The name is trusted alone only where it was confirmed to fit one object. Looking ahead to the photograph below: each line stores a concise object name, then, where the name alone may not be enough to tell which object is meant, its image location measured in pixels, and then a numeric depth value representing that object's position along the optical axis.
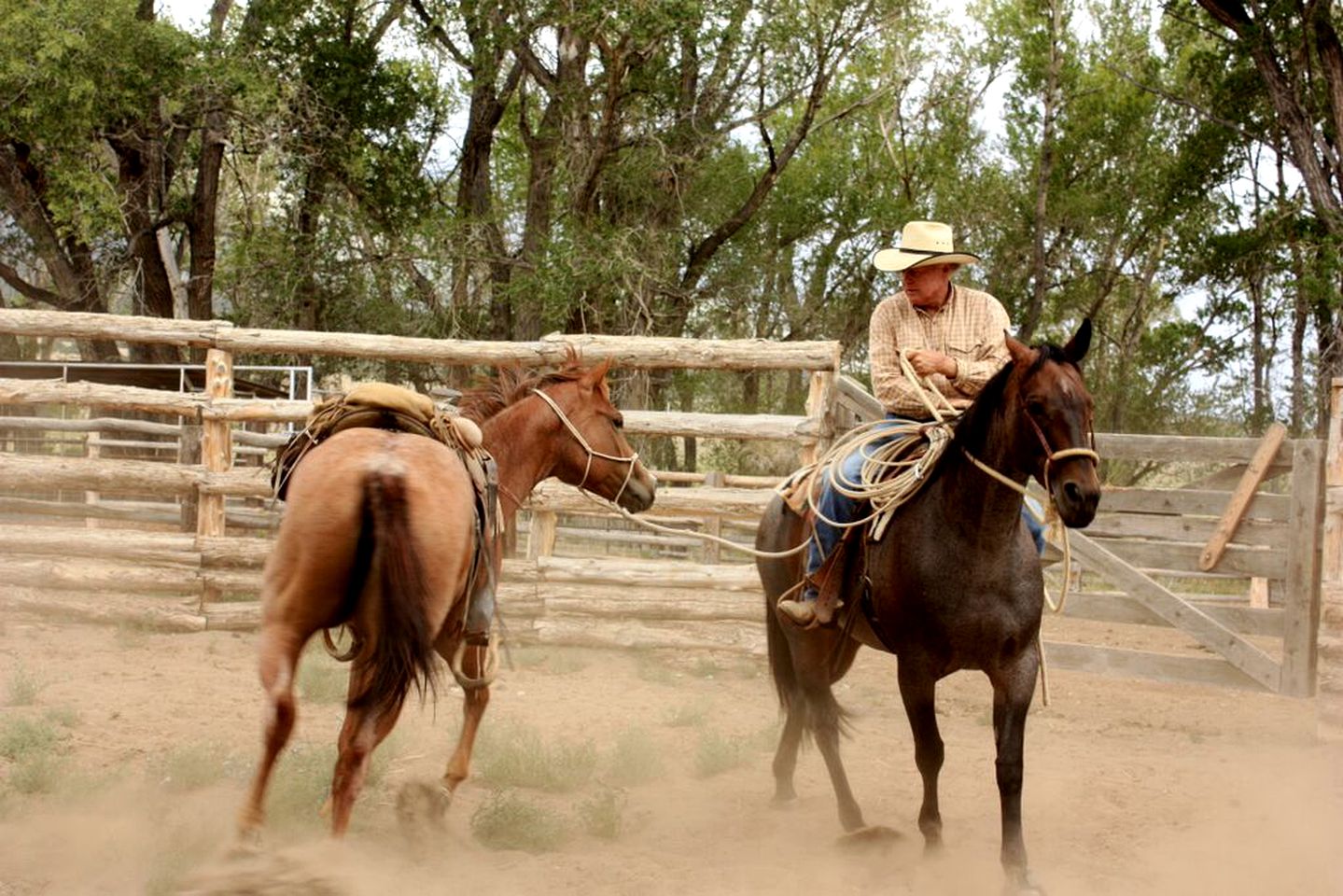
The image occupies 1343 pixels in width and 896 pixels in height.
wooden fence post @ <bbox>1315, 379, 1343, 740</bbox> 7.20
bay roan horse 4.00
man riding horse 5.12
